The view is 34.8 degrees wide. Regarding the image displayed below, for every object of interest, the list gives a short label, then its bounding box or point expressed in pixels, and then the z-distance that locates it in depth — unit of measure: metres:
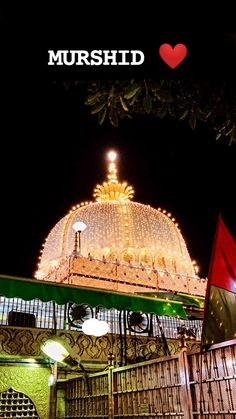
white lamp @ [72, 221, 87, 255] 16.30
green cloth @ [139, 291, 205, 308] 10.25
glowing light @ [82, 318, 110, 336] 7.92
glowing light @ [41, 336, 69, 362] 7.96
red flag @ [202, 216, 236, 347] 3.61
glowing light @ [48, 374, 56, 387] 9.21
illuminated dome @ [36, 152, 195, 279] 17.22
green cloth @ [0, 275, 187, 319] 7.22
